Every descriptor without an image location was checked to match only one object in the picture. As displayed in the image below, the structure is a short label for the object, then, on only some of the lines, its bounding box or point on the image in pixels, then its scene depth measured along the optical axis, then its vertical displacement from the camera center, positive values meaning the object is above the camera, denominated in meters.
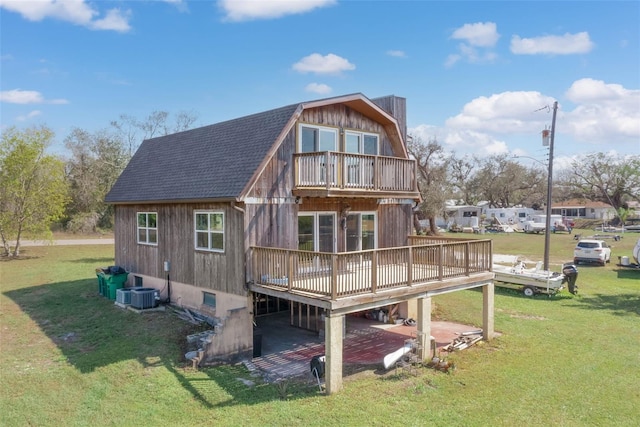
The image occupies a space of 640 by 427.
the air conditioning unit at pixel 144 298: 15.21 -3.68
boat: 19.66 -4.00
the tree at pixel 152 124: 51.25 +8.39
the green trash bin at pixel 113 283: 17.23 -3.58
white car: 28.30 -3.92
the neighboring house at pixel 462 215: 60.59 -3.21
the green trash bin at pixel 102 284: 17.83 -3.76
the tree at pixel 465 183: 71.44 +1.54
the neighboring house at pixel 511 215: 60.88 -3.18
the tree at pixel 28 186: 28.91 +0.45
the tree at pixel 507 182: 70.50 +1.69
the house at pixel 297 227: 10.90 -1.12
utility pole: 21.42 +0.65
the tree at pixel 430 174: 45.12 +1.95
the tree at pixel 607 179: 61.53 +1.95
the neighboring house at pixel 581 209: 71.98 -2.85
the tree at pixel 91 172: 45.09 +2.18
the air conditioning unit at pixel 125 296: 15.81 -3.74
